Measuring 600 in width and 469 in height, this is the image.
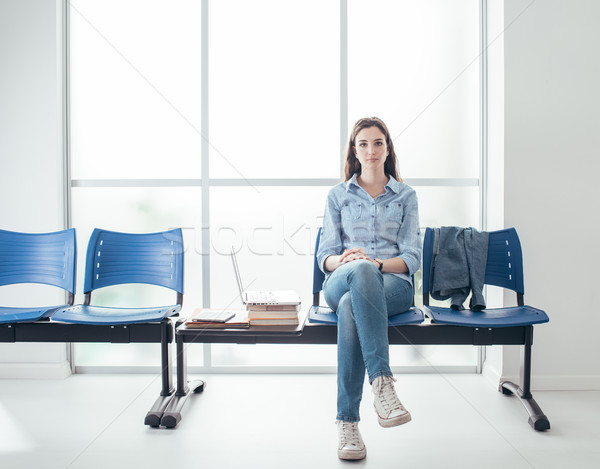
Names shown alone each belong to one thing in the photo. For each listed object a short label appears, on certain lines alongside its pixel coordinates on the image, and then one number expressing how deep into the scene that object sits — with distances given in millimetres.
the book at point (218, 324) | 1896
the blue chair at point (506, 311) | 1863
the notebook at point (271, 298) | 1913
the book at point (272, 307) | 1921
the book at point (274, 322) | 1890
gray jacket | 2111
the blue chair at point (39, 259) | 2238
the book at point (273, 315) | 1904
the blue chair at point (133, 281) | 1906
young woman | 1571
